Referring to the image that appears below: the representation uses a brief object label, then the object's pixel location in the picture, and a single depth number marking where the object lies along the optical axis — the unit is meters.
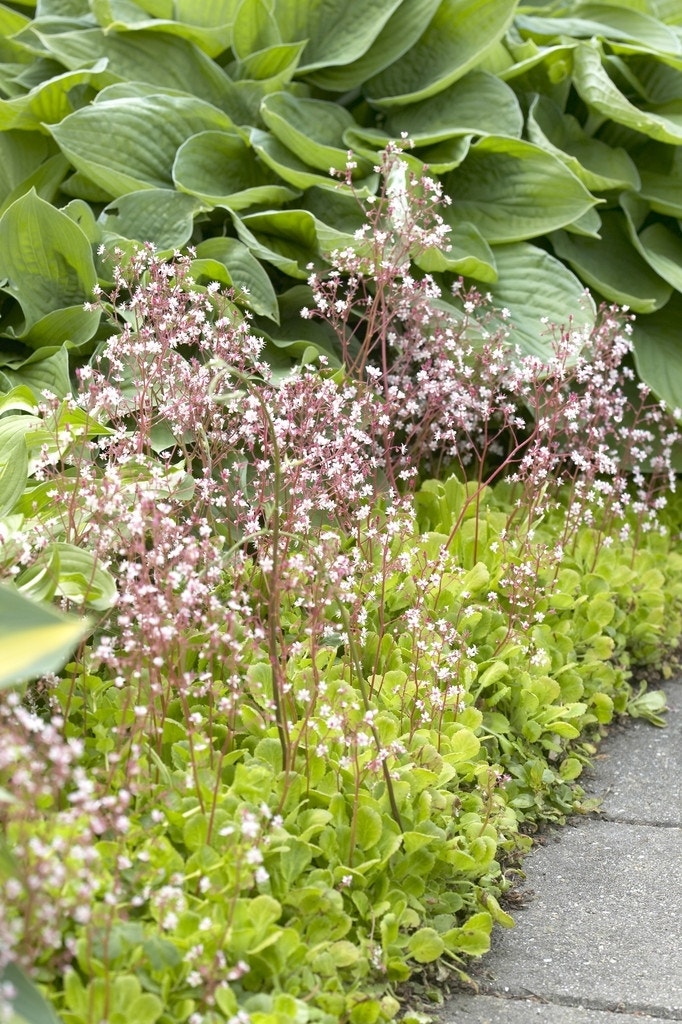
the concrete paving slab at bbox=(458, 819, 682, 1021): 2.83
